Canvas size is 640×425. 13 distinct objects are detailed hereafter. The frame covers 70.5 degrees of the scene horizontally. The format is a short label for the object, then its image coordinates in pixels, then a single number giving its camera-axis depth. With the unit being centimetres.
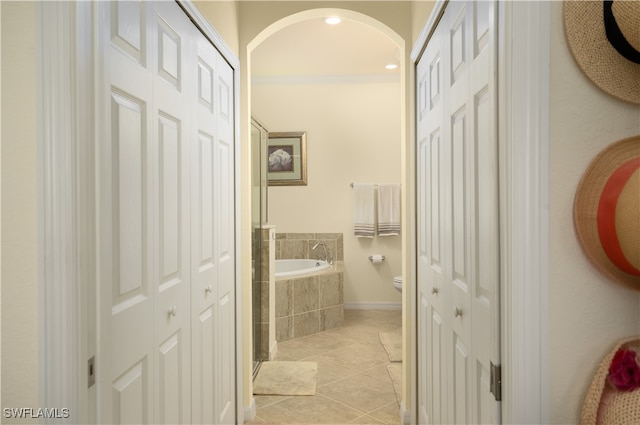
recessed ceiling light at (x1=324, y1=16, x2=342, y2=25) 368
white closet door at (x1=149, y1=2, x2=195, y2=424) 155
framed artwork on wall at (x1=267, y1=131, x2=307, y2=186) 548
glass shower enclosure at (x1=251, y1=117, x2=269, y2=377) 331
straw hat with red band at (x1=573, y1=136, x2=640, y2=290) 88
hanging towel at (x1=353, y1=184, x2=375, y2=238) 543
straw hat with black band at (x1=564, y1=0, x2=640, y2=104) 98
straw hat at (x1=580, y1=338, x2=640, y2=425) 87
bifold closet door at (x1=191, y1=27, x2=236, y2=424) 195
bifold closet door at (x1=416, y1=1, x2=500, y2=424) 124
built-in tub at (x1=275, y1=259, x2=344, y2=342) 441
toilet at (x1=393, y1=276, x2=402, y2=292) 461
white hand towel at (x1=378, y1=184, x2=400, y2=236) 545
